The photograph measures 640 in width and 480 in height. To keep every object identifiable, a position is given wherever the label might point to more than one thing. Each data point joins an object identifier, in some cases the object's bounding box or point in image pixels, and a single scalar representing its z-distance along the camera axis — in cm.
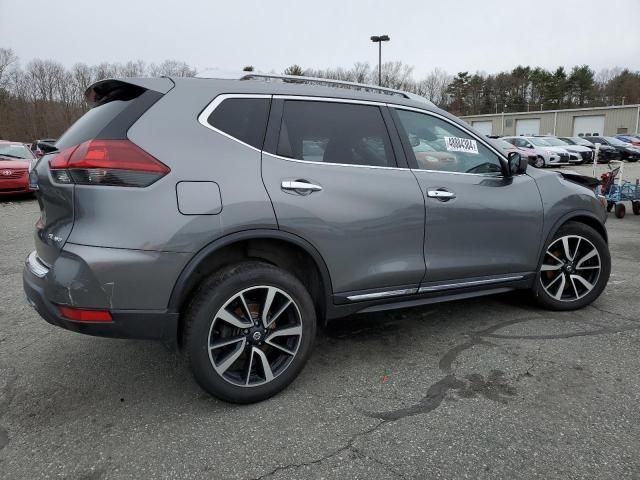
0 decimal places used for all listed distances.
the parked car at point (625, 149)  2823
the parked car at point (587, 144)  2553
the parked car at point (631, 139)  3176
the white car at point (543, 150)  2476
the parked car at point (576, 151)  2572
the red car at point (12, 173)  1227
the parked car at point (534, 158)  2430
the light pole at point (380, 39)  2722
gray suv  239
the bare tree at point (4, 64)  6277
